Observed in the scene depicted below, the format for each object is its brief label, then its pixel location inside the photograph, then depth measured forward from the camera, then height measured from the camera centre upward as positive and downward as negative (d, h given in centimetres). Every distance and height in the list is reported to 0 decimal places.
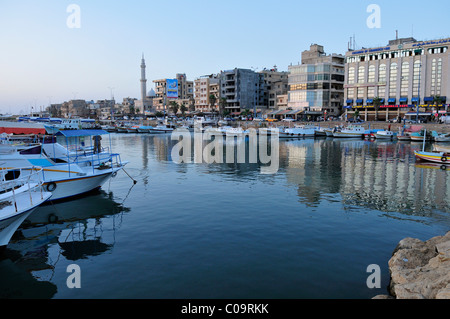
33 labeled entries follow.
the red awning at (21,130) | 3992 -44
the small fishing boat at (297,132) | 7962 -173
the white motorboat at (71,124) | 8600 +57
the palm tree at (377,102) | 9106 +559
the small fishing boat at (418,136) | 6800 -240
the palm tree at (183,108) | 14300 +706
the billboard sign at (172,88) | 14412 +1534
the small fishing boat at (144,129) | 10406 -98
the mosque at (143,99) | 16291 +1280
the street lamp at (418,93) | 8007 +746
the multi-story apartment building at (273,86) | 12150 +1379
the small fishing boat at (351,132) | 7781 -173
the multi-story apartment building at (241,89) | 12156 +1271
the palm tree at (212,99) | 12269 +911
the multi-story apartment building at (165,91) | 15888 +1594
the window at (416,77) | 8751 +1167
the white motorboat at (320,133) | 8194 -199
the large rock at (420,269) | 898 -430
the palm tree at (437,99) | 8156 +566
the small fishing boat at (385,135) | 7347 -231
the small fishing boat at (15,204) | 1330 -312
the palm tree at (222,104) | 11975 +731
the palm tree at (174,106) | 14150 +782
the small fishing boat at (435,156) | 3706 -352
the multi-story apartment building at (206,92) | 13050 +1258
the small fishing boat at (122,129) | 10840 -98
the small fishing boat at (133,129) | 10575 -98
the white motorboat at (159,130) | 10394 -130
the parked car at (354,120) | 9192 +108
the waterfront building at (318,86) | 10381 +1154
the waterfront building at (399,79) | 8462 +1166
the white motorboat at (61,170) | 2125 -286
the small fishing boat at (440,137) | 6323 -240
